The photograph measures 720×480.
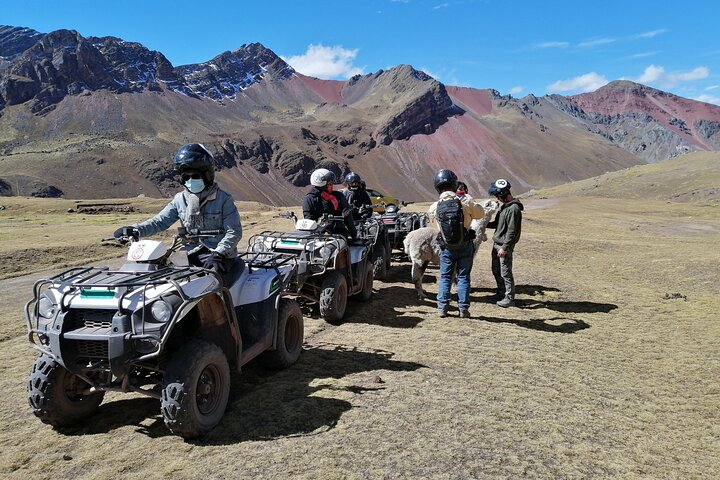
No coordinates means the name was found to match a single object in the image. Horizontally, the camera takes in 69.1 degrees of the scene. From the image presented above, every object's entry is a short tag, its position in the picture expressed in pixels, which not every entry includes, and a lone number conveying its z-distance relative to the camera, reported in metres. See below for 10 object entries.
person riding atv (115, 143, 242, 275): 5.04
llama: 9.79
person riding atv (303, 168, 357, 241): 8.76
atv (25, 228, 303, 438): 3.98
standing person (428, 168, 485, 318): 7.97
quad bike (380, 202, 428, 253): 13.90
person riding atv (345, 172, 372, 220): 11.66
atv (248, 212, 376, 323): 7.81
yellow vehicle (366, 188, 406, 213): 17.36
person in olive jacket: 9.13
